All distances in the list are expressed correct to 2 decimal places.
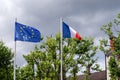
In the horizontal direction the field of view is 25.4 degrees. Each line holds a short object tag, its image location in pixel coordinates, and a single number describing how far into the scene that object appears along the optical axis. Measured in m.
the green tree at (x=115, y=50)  27.88
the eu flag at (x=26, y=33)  19.38
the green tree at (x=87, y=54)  34.68
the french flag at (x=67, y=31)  20.81
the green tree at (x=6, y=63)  37.46
